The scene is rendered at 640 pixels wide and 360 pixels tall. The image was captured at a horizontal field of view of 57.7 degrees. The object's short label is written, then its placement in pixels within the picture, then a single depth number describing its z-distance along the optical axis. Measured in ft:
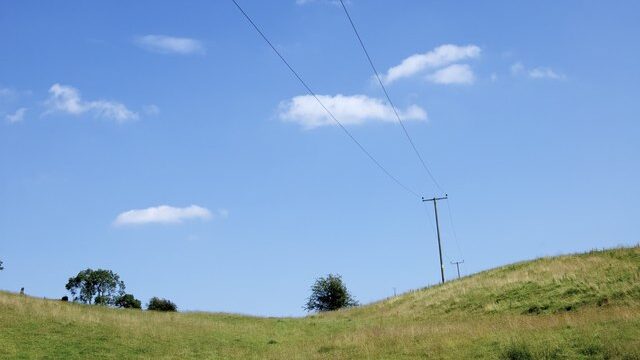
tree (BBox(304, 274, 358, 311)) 339.57
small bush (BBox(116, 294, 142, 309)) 468.96
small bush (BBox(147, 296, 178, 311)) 306.35
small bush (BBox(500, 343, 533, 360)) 68.16
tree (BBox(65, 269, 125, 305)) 481.87
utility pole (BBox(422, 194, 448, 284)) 249.26
